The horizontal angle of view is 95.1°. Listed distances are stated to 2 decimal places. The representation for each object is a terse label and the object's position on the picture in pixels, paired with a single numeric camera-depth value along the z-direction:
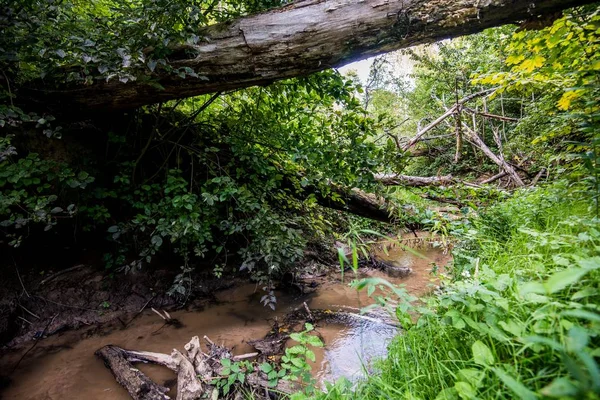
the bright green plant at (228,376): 1.73
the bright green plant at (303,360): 1.48
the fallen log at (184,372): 1.88
